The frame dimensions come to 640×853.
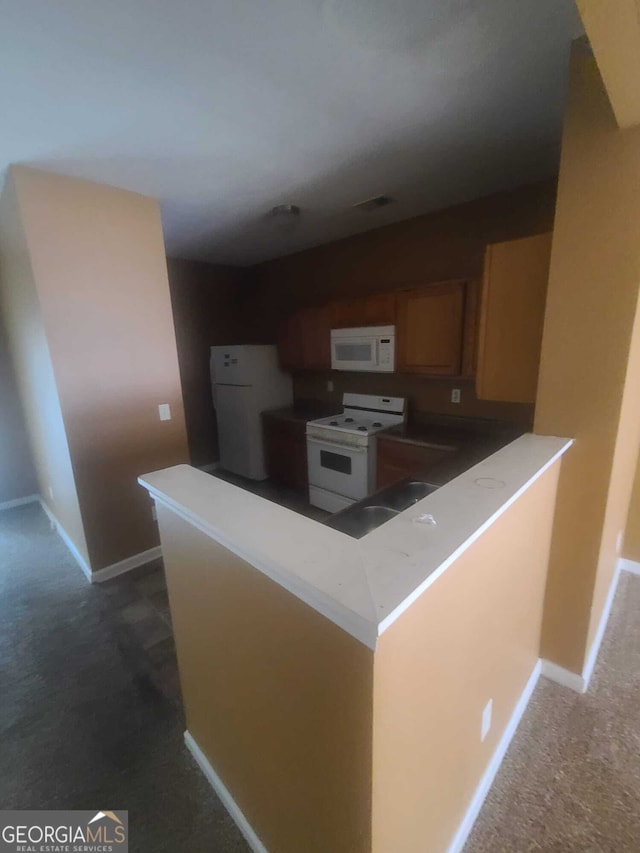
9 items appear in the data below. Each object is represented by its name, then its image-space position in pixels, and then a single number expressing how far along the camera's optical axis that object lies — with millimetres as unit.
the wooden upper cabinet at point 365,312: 2947
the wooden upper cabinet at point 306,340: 3480
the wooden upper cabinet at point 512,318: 1519
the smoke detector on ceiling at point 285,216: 2600
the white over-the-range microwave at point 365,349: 2990
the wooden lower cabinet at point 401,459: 2652
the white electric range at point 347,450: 2975
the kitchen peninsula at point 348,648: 642
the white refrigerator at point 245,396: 3904
